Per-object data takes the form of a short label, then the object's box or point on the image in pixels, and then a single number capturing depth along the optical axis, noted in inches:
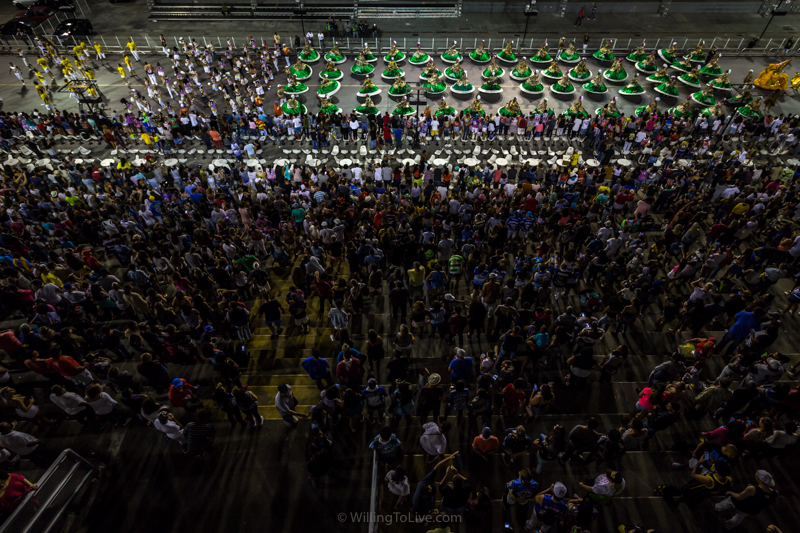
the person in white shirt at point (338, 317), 371.9
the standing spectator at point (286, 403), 301.7
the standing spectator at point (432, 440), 281.0
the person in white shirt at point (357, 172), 677.6
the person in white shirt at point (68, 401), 303.9
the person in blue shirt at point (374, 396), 304.7
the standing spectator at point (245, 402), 300.2
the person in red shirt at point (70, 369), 332.5
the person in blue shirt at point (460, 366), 326.6
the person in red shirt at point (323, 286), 408.1
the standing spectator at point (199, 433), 292.8
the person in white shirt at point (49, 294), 406.9
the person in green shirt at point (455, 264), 431.2
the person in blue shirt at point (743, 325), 366.3
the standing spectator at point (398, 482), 254.5
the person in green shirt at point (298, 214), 538.9
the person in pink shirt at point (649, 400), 310.5
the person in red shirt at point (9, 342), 352.8
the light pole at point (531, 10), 1510.5
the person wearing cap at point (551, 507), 246.4
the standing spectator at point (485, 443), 287.4
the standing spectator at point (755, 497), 250.1
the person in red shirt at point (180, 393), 319.0
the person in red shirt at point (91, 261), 460.1
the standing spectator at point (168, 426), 286.5
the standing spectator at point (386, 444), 271.6
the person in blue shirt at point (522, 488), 256.6
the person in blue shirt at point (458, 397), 301.7
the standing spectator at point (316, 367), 331.9
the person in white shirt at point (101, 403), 303.4
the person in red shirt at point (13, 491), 246.4
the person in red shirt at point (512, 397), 316.5
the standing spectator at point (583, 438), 275.7
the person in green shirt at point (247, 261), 443.6
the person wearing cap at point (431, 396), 306.0
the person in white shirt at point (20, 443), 283.3
